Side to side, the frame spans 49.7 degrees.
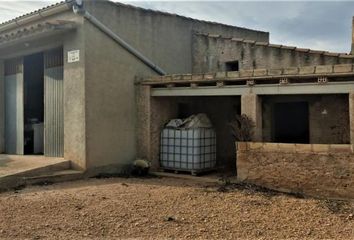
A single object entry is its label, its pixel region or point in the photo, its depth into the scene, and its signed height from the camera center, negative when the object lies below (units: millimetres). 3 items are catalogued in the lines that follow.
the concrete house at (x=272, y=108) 7922 +403
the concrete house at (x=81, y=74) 10164 +1462
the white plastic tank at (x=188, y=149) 10492 -768
